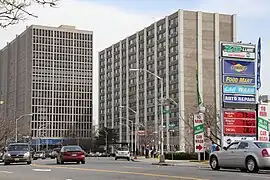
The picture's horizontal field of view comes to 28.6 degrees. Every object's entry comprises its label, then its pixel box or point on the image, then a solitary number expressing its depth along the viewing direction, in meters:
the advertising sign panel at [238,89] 35.75
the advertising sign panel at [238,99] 35.66
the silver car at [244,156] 23.58
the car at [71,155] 37.25
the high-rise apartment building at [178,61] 130.00
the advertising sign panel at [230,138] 35.94
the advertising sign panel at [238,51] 36.81
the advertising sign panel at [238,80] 36.03
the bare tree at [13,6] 11.35
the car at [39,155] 71.43
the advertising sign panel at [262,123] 35.94
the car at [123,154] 62.40
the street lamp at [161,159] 41.68
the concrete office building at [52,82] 122.94
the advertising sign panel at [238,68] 36.34
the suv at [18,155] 37.09
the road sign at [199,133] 40.41
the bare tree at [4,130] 81.12
